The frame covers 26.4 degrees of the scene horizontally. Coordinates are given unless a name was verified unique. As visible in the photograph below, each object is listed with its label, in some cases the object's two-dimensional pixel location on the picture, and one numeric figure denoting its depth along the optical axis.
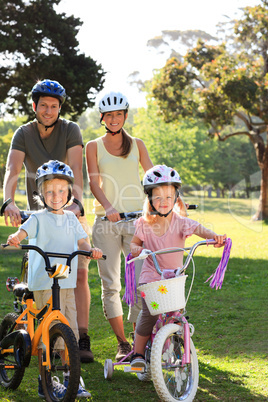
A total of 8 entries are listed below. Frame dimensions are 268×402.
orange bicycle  3.95
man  5.20
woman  5.55
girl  4.56
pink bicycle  4.12
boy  4.46
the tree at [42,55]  20.19
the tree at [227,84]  23.25
